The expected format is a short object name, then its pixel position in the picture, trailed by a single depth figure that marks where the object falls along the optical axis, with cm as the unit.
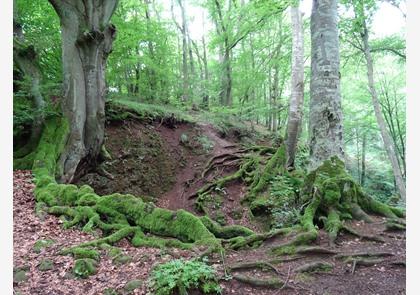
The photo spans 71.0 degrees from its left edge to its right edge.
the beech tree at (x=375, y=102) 1190
